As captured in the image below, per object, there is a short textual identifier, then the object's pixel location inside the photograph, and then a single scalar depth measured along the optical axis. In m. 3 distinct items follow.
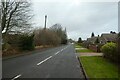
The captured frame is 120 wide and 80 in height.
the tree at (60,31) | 43.64
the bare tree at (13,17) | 10.70
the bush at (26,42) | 14.56
